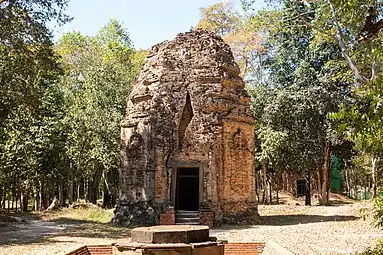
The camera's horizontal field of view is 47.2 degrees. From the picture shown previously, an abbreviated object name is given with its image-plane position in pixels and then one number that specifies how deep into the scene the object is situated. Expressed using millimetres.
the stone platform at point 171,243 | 8148
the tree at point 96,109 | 28547
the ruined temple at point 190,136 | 19406
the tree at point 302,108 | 28625
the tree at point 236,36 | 35688
